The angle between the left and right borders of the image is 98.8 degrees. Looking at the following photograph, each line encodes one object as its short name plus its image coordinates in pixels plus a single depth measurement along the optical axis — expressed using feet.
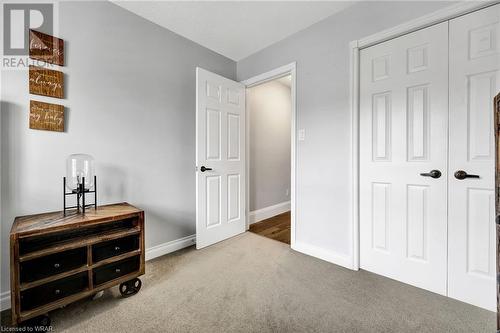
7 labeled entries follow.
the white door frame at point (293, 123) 7.79
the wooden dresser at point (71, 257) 3.92
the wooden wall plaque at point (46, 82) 5.12
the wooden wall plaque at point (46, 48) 5.18
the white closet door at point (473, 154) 4.57
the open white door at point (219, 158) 7.77
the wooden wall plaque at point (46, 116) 5.10
